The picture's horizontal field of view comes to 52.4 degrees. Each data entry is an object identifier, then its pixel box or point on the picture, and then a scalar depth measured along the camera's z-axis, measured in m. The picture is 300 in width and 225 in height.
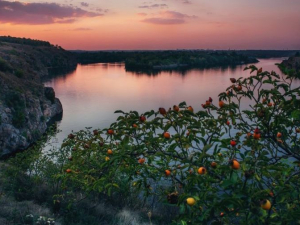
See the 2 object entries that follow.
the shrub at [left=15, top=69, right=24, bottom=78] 34.96
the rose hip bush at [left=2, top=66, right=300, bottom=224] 2.98
